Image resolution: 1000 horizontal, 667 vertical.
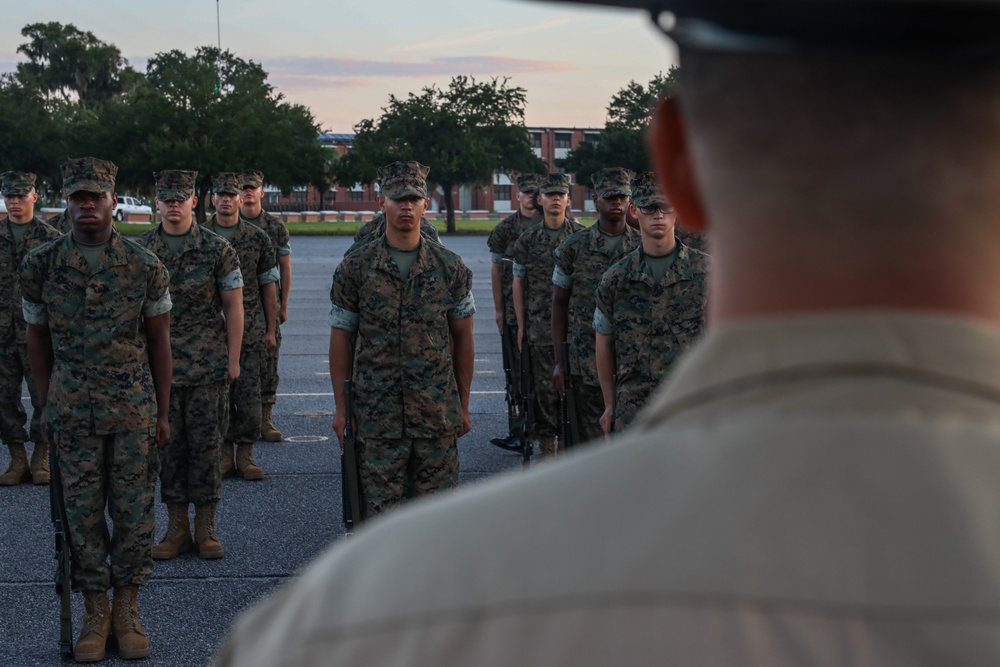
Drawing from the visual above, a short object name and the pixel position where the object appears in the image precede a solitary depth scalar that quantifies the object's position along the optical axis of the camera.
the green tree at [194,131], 56.97
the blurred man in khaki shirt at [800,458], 0.92
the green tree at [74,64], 101.38
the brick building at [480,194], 102.19
